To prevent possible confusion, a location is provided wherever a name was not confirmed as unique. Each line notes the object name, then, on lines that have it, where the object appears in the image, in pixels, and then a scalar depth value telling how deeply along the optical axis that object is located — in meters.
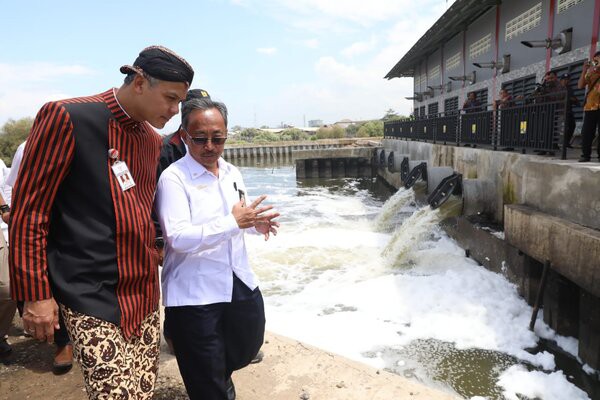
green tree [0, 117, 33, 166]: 27.44
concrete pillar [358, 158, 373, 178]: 24.05
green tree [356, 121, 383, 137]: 57.43
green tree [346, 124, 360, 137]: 69.26
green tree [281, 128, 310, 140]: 71.73
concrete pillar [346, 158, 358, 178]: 24.03
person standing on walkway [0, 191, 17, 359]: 3.07
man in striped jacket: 1.54
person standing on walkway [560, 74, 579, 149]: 5.57
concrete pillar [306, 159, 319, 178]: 23.73
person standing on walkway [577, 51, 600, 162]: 5.42
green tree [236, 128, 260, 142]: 85.74
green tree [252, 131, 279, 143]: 74.93
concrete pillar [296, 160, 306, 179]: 23.77
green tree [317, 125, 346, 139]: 56.38
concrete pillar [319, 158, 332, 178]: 23.70
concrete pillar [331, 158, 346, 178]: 23.89
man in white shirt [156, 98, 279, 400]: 1.90
